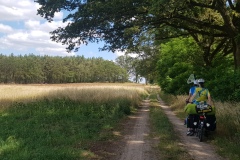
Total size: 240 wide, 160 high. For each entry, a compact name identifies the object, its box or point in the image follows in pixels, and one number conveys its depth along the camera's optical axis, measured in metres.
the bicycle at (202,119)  11.19
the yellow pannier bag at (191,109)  11.87
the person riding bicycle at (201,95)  11.44
